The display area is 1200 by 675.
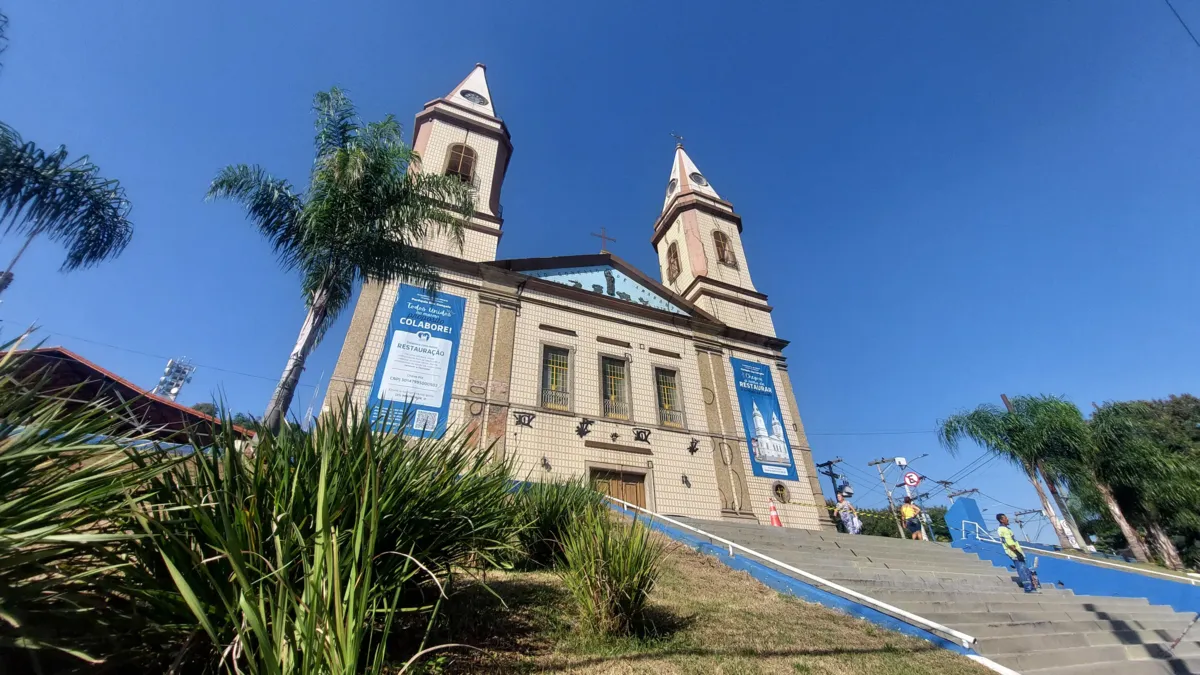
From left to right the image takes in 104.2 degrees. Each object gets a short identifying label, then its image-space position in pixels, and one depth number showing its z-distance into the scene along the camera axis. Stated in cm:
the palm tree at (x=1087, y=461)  1550
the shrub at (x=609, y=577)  373
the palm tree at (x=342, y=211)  813
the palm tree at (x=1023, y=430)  1596
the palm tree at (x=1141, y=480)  1525
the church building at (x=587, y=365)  1227
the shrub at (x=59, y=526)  151
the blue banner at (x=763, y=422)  1473
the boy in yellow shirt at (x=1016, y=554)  798
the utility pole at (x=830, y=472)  3012
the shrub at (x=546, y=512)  584
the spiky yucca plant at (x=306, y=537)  174
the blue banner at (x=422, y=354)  1166
